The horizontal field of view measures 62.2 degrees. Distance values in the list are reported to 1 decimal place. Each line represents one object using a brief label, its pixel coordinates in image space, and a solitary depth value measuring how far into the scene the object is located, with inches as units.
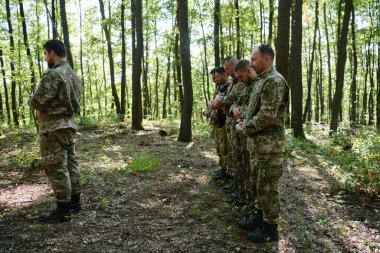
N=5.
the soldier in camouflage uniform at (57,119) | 183.6
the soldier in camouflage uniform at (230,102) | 222.4
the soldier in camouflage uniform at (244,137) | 191.3
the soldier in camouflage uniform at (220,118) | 254.2
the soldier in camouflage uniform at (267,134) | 153.8
